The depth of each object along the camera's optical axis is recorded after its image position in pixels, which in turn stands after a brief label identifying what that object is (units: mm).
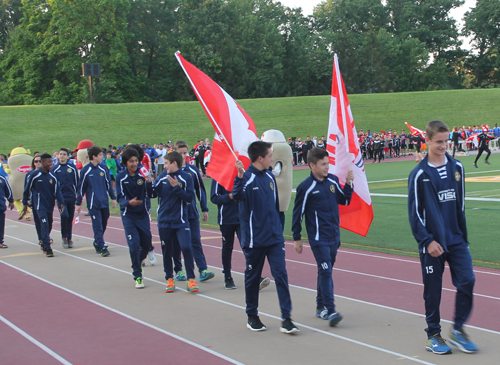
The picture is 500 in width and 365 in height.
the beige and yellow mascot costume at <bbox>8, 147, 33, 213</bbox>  17938
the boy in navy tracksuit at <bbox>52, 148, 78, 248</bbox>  12078
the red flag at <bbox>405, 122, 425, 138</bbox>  32250
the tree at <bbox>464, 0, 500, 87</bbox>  87750
